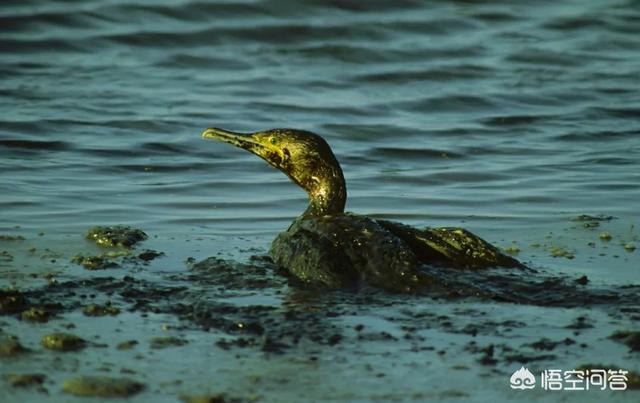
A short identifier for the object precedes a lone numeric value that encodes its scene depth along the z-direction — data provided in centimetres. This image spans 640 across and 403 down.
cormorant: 1519
